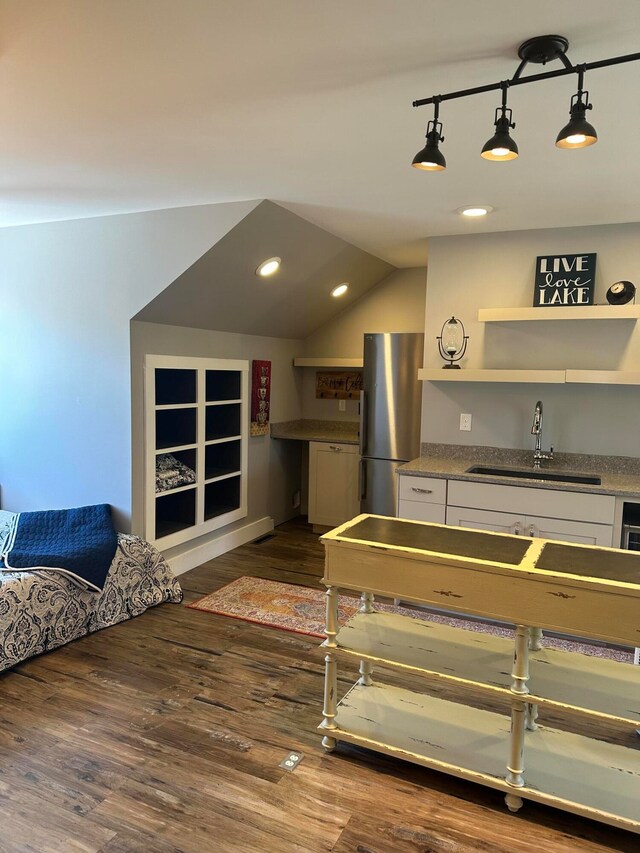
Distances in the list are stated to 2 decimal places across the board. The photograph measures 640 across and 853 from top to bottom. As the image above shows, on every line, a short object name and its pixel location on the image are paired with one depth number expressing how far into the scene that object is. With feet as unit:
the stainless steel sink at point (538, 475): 11.49
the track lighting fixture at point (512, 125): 5.09
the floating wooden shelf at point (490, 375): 11.71
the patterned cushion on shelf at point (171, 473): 13.26
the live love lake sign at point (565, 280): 11.95
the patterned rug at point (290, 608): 10.86
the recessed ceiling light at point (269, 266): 13.05
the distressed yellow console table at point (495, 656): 6.12
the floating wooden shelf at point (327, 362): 17.60
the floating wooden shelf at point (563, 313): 11.20
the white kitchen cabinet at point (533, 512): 10.46
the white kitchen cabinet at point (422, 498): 11.67
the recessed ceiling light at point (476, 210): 10.78
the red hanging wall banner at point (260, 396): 16.26
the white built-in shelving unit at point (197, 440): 12.98
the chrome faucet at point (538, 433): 12.29
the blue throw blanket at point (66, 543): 10.57
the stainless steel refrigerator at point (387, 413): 15.05
